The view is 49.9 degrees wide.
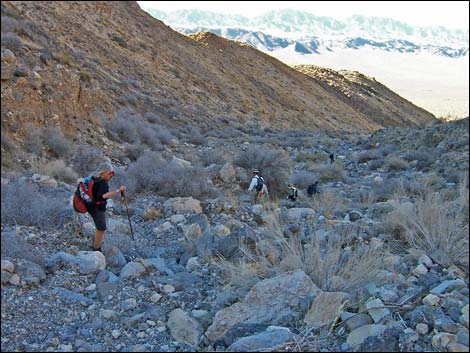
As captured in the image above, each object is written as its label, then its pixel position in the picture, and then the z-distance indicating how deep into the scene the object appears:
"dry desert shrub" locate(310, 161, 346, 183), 15.04
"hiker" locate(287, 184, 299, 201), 11.21
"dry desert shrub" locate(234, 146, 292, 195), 12.96
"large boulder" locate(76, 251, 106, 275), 5.70
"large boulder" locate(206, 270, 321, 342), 4.37
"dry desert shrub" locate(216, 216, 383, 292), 4.91
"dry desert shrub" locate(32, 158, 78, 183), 9.73
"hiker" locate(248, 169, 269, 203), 10.91
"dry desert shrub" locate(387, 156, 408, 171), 15.69
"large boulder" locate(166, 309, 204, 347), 4.34
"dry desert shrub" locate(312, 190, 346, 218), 9.44
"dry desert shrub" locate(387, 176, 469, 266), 5.15
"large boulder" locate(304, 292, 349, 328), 4.29
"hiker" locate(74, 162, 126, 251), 6.45
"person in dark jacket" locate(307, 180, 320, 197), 11.92
